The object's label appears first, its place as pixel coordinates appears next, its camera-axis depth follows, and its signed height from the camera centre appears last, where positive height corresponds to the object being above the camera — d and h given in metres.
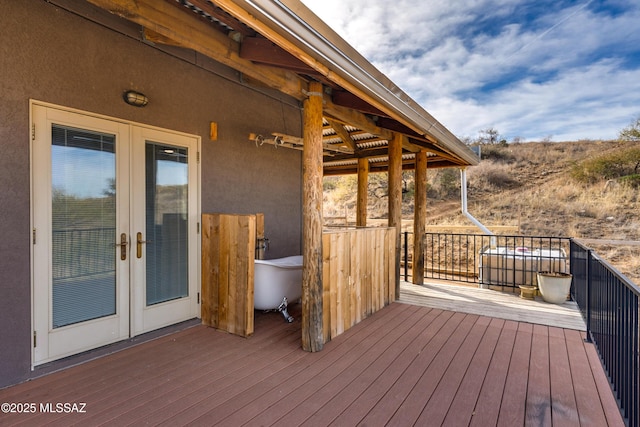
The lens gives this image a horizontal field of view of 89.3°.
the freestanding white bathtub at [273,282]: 3.68 -0.83
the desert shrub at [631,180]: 13.33 +1.28
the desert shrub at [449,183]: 17.77 +1.57
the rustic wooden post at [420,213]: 5.95 -0.03
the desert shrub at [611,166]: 14.71 +2.07
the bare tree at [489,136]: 21.73 +5.07
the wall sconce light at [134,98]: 3.01 +1.07
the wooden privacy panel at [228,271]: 3.33 -0.64
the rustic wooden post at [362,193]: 6.43 +0.38
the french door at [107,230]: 2.58 -0.17
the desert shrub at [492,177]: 17.45 +1.89
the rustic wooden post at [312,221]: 3.00 -0.09
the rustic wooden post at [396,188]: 4.90 +0.36
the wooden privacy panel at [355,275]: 3.31 -0.76
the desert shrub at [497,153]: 19.75 +3.64
